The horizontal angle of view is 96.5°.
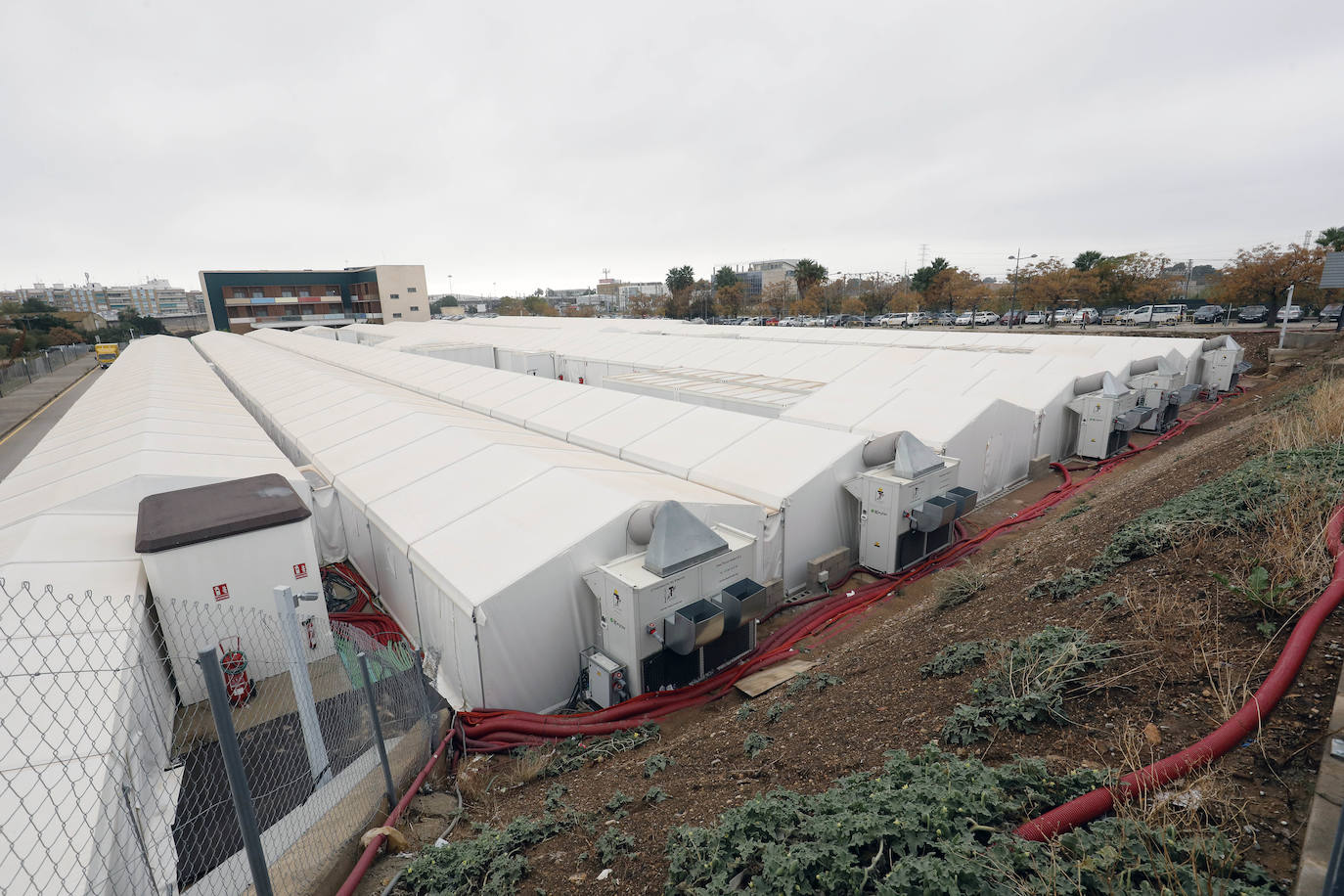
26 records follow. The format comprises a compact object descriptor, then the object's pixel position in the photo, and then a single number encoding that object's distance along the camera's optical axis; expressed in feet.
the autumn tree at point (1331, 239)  149.75
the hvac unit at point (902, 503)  36.81
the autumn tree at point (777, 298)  291.17
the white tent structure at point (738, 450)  35.99
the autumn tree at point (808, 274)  261.44
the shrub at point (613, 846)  15.11
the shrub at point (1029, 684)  15.42
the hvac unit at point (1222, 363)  83.76
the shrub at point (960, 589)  28.14
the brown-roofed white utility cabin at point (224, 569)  23.59
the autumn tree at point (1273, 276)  134.31
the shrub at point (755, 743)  19.07
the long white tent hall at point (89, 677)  13.15
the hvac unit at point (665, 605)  25.64
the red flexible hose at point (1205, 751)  11.31
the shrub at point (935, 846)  10.03
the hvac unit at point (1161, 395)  66.39
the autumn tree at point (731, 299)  289.94
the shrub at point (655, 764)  19.71
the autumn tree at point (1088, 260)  197.26
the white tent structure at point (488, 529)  25.85
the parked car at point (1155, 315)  169.07
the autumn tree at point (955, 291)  214.48
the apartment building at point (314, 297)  264.72
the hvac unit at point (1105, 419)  59.62
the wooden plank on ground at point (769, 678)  26.58
